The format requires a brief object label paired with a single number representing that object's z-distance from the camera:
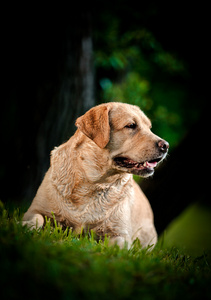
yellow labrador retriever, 3.75
